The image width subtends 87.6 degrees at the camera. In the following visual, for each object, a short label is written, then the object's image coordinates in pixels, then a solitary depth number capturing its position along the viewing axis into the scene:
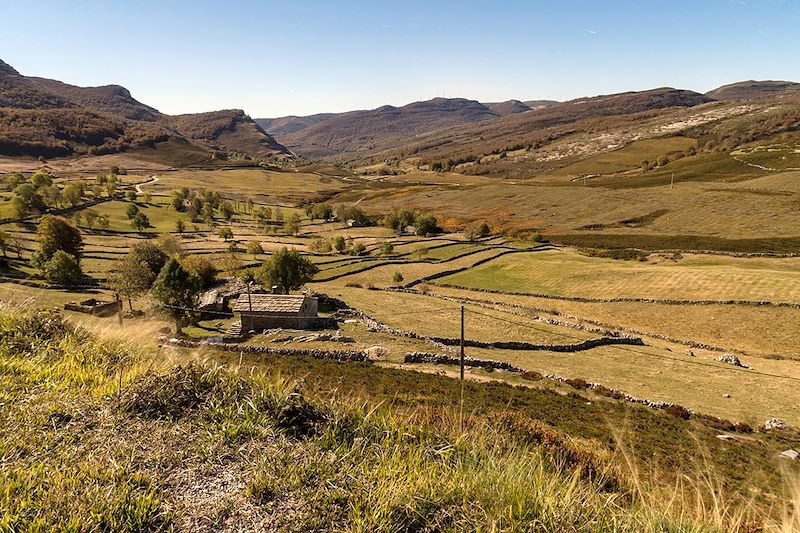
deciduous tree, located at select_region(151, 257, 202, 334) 41.81
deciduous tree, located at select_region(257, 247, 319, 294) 54.88
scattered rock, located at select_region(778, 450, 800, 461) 19.45
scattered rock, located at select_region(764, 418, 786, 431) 23.31
